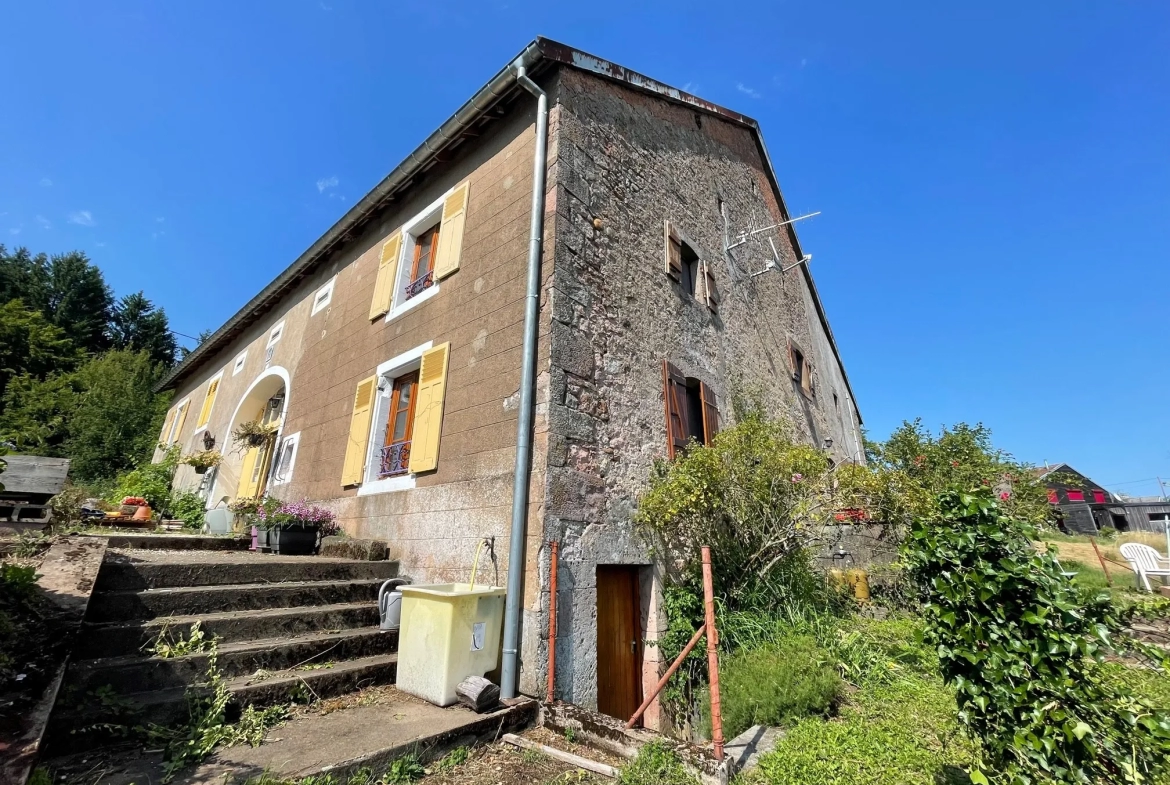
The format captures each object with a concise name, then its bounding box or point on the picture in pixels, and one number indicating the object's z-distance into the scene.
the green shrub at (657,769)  2.73
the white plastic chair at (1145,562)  7.57
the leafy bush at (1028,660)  1.77
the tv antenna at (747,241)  9.48
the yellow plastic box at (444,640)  3.54
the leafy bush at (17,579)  2.71
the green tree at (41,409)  17.60
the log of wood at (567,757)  2.91
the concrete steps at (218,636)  2.79
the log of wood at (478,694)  3.40
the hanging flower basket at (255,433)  8.95
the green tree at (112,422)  16.95
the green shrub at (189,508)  9.81
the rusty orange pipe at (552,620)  3.81
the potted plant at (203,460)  10.32
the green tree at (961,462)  9.46
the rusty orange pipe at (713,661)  2.83
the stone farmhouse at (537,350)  4.53
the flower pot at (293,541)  5.72
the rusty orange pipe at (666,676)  3.29
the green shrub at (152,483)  11.40
